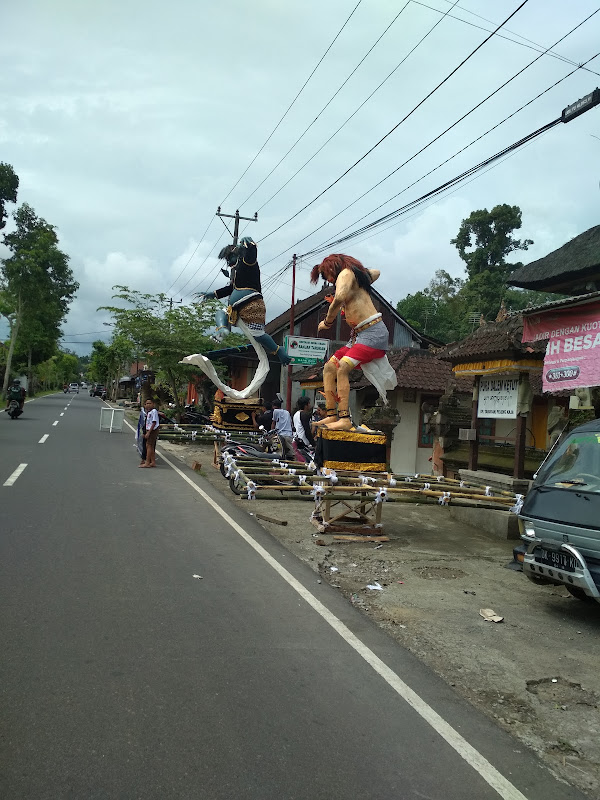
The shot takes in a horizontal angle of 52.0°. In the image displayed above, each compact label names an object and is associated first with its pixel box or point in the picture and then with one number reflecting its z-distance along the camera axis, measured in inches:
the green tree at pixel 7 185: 1220.5
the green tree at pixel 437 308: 1632.6
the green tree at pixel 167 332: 931.3
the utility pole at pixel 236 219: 960.1
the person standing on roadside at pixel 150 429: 569.0
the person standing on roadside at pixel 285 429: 572.1
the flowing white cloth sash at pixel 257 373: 561.6
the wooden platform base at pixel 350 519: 344.2
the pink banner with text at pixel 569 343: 310.5
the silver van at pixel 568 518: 211.8
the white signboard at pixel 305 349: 690.2
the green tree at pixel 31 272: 1518.2
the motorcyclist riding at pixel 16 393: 1015.6
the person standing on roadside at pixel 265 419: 663.8
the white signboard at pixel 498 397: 416.2
